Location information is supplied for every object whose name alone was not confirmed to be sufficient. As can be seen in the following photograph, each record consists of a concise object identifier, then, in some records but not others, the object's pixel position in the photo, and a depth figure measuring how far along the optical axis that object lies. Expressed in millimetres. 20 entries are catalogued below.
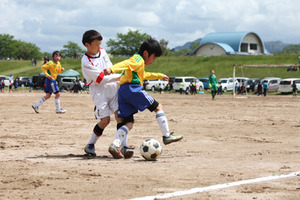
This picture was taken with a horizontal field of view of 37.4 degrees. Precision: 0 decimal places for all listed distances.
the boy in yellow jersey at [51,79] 15398
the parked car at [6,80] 57269
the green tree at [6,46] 121875
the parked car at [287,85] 41562
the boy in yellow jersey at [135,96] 6508
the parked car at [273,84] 44812
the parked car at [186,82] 48003
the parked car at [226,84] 47675
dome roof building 82750
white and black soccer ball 6340
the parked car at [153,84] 50544
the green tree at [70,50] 151075
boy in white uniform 6730
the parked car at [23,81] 58897
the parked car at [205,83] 50688
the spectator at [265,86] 38812
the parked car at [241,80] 46556
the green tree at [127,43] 108688
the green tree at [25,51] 125438
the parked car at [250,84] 45719
